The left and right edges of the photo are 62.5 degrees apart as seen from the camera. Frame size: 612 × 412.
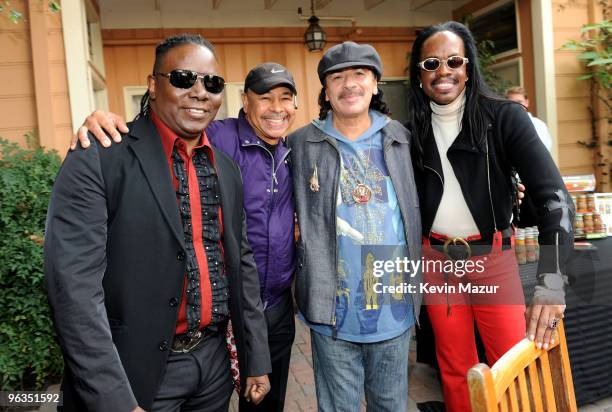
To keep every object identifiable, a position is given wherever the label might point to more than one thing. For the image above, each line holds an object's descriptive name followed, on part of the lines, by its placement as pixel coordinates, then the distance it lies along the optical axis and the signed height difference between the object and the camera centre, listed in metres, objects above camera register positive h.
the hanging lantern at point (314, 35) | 6.43 +1.98
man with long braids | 2.22 -0.03
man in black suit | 1.48 -0.19
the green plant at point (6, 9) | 4.14 +1.68
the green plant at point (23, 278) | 3.62 -0.48
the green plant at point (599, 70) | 5.55 +1.11
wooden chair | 1.25 -0.58
